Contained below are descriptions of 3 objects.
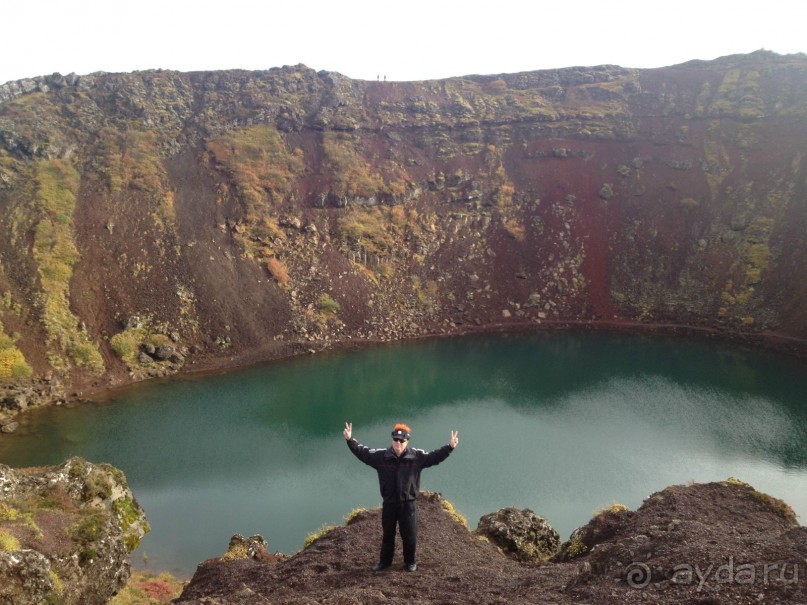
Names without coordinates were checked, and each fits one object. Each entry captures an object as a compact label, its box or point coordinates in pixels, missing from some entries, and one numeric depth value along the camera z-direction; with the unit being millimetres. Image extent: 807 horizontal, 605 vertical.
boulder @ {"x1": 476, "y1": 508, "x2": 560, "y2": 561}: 16516
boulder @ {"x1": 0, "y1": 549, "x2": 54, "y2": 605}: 9508
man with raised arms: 9320
